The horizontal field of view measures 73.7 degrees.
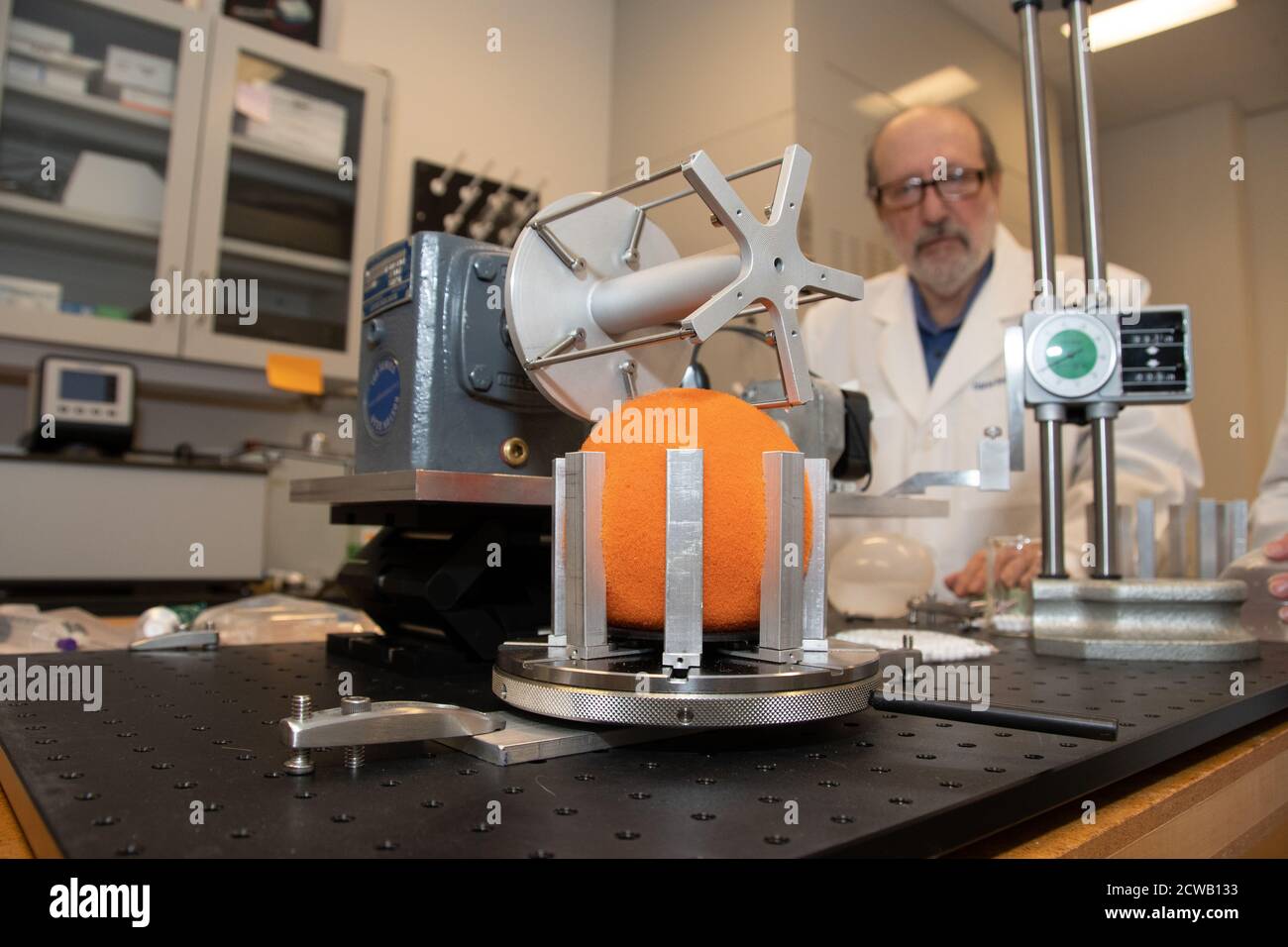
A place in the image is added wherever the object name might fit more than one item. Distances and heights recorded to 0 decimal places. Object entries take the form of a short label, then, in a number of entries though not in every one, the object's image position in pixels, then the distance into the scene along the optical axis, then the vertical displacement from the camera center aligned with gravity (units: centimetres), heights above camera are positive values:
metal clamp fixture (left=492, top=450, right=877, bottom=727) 43 -5
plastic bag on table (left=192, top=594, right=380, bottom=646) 97 -9
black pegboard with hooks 251 +103
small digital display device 181 +29
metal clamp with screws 39 -8
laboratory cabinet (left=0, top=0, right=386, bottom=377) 196 +90
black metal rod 40 -8
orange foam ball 47 +2
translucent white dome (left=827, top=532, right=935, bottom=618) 113 -2
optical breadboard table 31 -10
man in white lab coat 178 +49
